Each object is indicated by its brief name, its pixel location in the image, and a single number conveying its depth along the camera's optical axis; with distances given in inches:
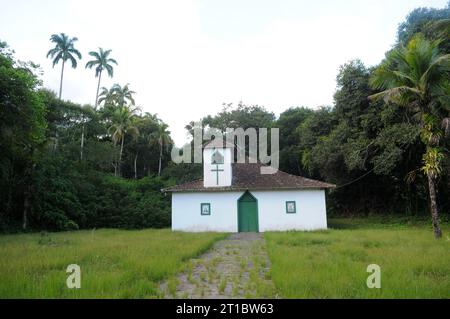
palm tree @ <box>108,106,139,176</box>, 1681.5
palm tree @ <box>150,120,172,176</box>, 1856.5
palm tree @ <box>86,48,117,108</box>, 1903.3
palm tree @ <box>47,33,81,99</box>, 1644.9
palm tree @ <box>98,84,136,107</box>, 2009.1
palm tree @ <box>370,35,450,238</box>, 573.9
